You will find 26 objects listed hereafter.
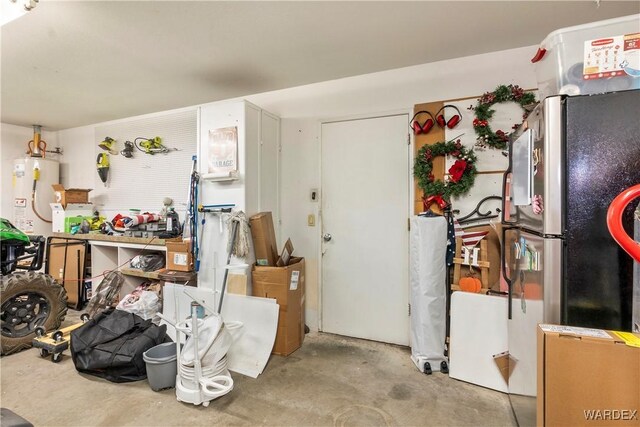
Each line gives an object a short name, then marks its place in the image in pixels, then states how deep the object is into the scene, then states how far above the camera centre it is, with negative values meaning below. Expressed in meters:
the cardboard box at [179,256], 3.11 -0.40
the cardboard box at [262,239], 2.94 -0.21
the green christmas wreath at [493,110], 2.51 +0.91
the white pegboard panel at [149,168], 4.07 +0.68
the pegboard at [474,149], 2.62 +0.58
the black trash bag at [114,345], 2.32 -1.00
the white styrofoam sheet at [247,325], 2.60 -0.96
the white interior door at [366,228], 3.01 -0.11
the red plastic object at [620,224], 1.02 -0.02
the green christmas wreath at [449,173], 2.68 +0.40
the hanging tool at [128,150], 4.40 +0.95
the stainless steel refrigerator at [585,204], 1.25 +0.06
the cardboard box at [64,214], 4.30 +0.03
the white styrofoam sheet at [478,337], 2.27 -0.91
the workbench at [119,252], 3.59 -0.46
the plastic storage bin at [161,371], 2.20 -1.11
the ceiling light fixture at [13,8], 1.72 +1.19
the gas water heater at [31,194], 4.74 +0.35
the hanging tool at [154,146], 4.15 +0.95
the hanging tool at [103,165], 4.55 +0.76
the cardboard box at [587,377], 1.02 -0.55
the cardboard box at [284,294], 2.81 -0.71
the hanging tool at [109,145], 4.54 +1.05
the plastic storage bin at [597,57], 1.26 +0.68
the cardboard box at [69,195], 4.30 +0.30
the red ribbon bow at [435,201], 2.76 +0.15
